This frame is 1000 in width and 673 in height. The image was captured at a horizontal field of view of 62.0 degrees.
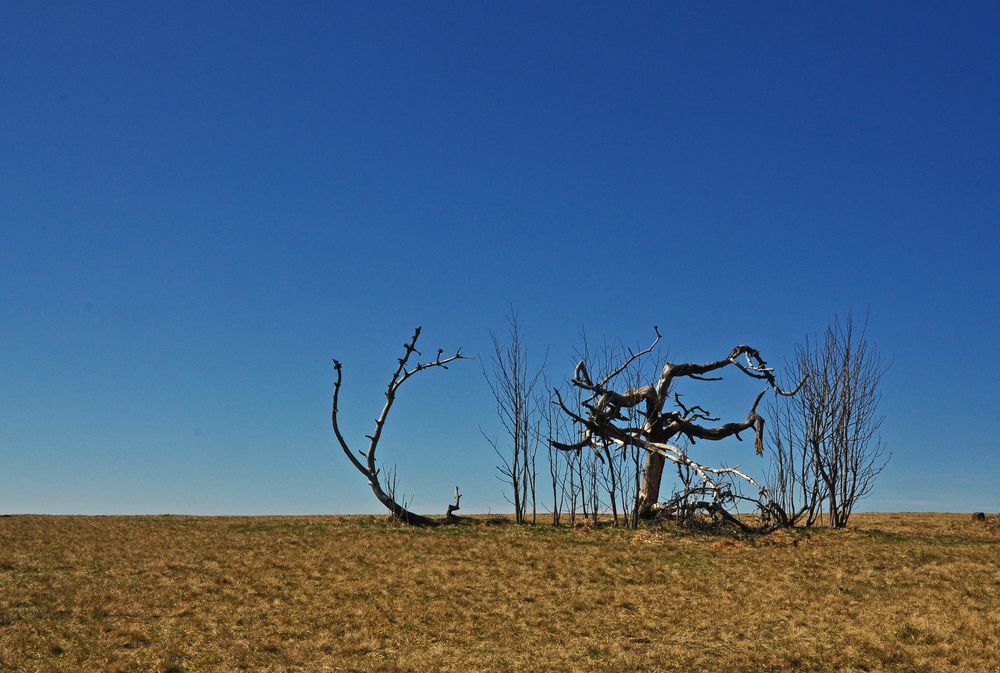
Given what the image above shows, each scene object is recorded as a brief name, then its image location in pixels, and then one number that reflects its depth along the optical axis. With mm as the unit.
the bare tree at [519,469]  28531
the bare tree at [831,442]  27969
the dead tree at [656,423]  27297
